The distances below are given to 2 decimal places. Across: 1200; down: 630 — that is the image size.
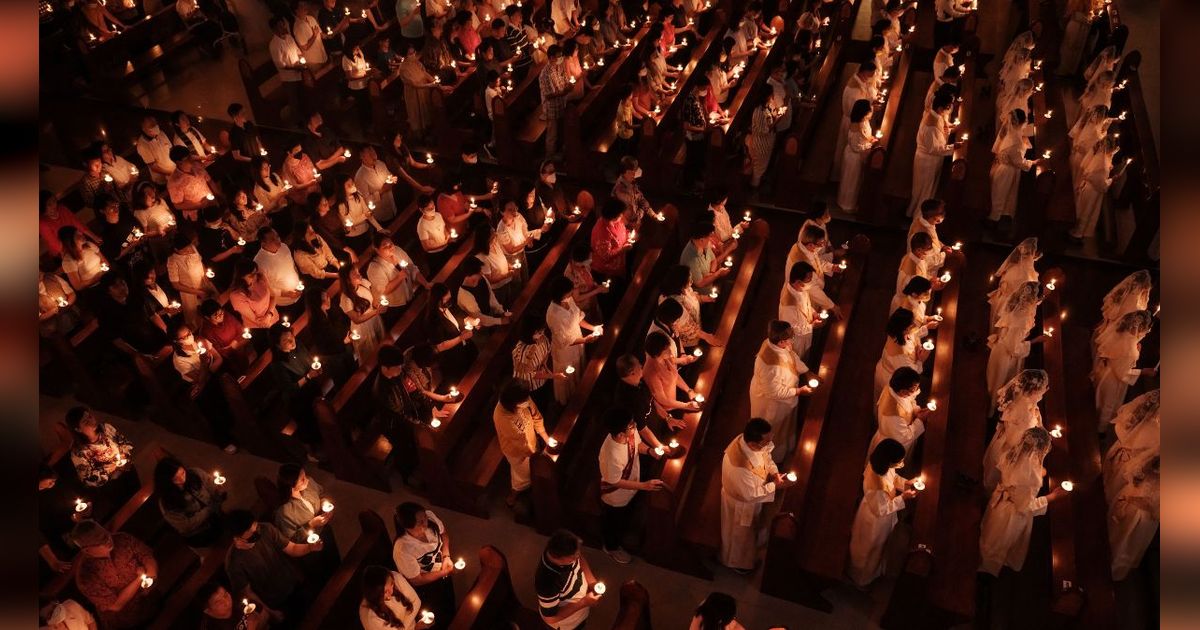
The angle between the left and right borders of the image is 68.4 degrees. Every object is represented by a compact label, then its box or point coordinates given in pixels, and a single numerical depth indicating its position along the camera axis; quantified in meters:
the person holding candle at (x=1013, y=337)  6.56
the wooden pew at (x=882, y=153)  8.58
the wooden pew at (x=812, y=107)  9.00
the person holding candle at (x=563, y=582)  4.77
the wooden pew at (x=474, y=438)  6.48
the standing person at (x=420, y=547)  5.09
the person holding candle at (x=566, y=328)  6.65
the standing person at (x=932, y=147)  8.50
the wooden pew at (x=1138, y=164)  8.19
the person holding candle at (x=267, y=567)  5.38
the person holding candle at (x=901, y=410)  5.73
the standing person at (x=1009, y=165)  8.33
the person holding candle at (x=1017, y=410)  5.80
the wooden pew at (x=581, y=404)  6.09
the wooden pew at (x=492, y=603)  5.29
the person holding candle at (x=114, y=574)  5.21
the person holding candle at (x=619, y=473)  5.53
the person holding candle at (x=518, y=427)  5.88
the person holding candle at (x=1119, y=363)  6.39
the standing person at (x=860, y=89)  9.24
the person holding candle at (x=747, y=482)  5.40
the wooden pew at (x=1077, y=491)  5.29
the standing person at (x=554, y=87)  9.60
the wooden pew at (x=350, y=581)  5.34
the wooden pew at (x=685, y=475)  5.91
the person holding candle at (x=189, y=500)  5.78
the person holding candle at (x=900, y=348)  6.23
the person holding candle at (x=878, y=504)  5.30
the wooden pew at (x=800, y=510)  5.59
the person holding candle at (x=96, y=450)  6.06
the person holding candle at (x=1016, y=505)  5.45
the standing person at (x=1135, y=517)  5.67
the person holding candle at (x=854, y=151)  8.66
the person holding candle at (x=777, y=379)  6.09
